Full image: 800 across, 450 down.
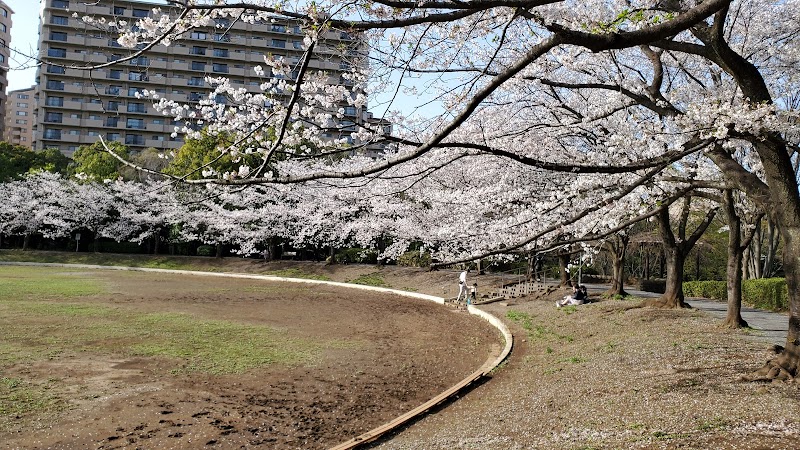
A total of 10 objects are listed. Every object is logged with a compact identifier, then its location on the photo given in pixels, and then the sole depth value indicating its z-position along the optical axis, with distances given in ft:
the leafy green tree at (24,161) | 130.72
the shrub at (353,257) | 109.09
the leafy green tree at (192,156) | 102.27
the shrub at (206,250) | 124.57
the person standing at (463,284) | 57.91
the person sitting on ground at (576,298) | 53.06
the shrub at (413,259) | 93.71
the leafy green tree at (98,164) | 131.13
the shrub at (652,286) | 83.71
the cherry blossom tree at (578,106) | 12.42
